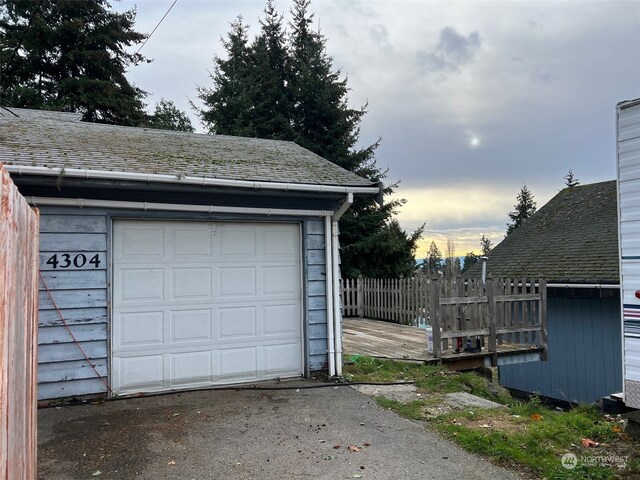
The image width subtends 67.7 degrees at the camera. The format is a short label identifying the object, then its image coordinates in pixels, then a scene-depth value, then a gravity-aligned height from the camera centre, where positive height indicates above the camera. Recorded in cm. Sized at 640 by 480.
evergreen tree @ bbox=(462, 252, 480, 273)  5409 -24
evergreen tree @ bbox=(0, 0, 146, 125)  1983 +869
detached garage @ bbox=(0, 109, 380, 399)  527 -2
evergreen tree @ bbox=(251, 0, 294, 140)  2066 +828
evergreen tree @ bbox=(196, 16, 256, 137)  2088 +766
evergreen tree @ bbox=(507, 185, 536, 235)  3744 +405
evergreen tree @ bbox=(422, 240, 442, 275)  5476 +43
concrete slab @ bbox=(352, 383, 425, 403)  557 -163
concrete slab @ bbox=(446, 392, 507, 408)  529 -165
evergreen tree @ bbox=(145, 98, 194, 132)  2238 +778
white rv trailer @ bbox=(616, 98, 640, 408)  434 +18
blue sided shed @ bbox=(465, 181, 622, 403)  1078 -106
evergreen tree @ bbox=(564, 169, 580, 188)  3625 +585
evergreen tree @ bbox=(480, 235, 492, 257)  5355 +155
